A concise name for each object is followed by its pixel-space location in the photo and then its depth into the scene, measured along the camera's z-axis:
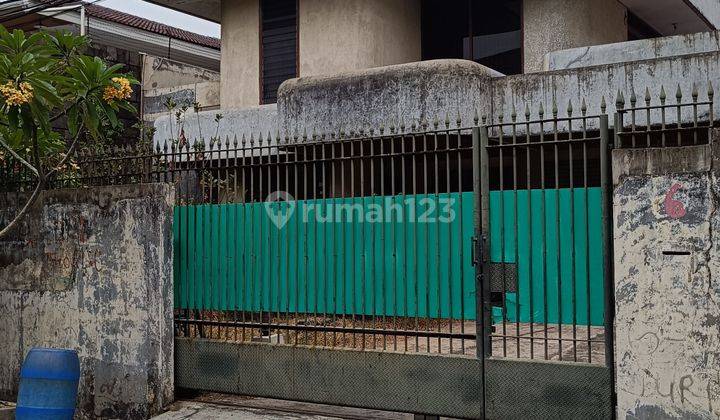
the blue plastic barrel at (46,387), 6.68
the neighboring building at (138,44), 16.50
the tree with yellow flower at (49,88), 6.86
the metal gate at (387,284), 5.60
